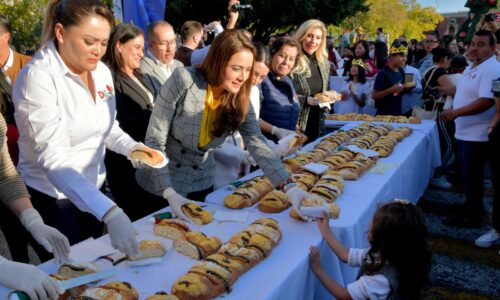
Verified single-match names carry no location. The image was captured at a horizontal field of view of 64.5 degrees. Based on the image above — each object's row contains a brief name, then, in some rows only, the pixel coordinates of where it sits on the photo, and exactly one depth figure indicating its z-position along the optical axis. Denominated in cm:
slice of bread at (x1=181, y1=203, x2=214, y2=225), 185
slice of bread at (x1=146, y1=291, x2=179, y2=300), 125
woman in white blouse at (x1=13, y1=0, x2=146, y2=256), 148
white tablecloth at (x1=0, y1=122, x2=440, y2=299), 140
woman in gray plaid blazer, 196
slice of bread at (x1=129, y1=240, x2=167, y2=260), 149
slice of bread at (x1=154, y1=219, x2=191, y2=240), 170
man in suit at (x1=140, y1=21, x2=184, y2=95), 313
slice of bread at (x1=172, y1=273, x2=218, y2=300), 128
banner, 439
